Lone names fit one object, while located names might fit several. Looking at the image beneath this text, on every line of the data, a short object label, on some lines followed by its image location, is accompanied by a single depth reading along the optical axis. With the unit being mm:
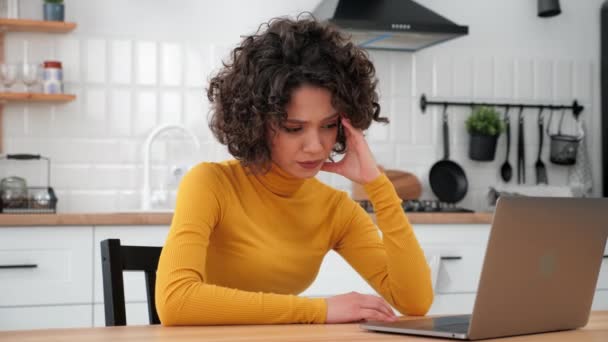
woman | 1707
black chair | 1568
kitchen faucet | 3648
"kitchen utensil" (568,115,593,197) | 4293
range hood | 3639
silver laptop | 1228
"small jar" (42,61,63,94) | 3523
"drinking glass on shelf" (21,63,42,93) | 3502
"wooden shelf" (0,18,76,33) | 3488
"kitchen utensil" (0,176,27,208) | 3292
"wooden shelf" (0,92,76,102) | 3463
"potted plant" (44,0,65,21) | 3541
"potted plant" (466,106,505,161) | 4055
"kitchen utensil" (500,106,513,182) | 4215
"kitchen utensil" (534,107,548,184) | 4254
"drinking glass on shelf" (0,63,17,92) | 3486
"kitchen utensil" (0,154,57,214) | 3248
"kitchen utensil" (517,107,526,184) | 4219
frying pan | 4086
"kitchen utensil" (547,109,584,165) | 4230
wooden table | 1269
